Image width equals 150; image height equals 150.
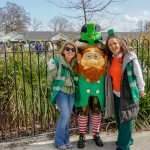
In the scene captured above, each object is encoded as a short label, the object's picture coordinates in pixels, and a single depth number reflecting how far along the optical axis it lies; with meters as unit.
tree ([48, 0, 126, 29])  5.65
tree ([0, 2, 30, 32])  29.67
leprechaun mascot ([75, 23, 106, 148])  2.36
